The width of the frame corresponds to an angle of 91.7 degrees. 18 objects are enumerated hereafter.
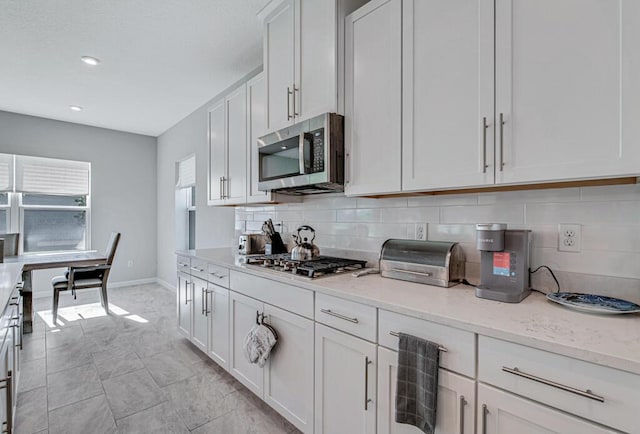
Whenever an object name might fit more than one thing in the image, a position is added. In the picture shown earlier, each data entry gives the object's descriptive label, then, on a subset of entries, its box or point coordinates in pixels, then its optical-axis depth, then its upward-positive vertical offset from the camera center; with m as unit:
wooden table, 3.30 -0.56
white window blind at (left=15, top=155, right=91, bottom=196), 4.63 +0.59
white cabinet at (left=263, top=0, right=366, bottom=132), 1.84 +1.02
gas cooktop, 1.80 -0.32
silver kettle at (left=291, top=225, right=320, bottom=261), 2.11 -0.26
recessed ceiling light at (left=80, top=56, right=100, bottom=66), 2.94 +1.47
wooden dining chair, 3.72 -0.82
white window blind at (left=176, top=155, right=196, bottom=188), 4.73 +0.66
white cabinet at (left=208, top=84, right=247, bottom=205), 2.79 +0.62
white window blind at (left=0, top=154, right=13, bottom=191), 4.46 +0.59
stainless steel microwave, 1.80 +0.37
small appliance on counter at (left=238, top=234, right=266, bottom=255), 2.90 -0.28
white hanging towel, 1.85 -0.78
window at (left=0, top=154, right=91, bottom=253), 4.57 +0.15
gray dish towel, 1.12 -0.62
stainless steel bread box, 1.54 -0.24
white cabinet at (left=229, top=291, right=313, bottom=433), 1.67 -0.89
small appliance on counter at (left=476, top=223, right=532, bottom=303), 1.27 -0.19
